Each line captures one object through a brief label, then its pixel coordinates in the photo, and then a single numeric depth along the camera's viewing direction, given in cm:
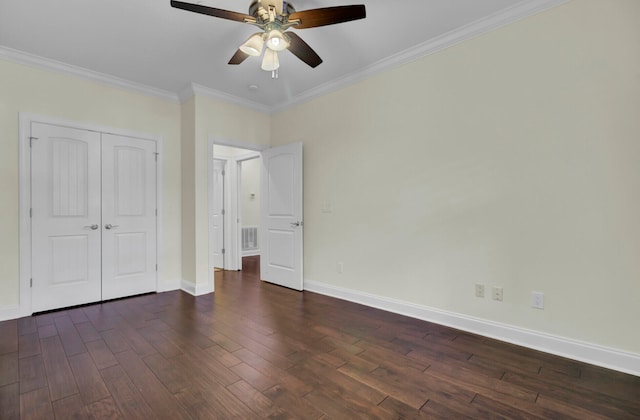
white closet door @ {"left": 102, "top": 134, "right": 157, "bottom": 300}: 372
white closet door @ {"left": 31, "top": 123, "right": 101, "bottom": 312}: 325
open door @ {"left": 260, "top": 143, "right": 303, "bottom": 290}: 421
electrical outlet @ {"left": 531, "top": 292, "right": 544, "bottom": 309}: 238
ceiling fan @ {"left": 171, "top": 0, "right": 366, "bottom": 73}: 196
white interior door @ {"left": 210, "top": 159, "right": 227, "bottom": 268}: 566
